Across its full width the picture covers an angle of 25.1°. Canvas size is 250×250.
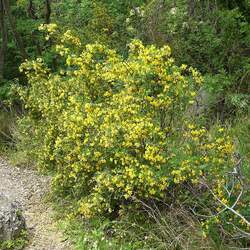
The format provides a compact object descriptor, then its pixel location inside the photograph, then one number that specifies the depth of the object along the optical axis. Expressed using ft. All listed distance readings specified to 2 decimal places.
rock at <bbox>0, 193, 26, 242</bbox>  16.47
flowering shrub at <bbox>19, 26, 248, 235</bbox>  15.17
